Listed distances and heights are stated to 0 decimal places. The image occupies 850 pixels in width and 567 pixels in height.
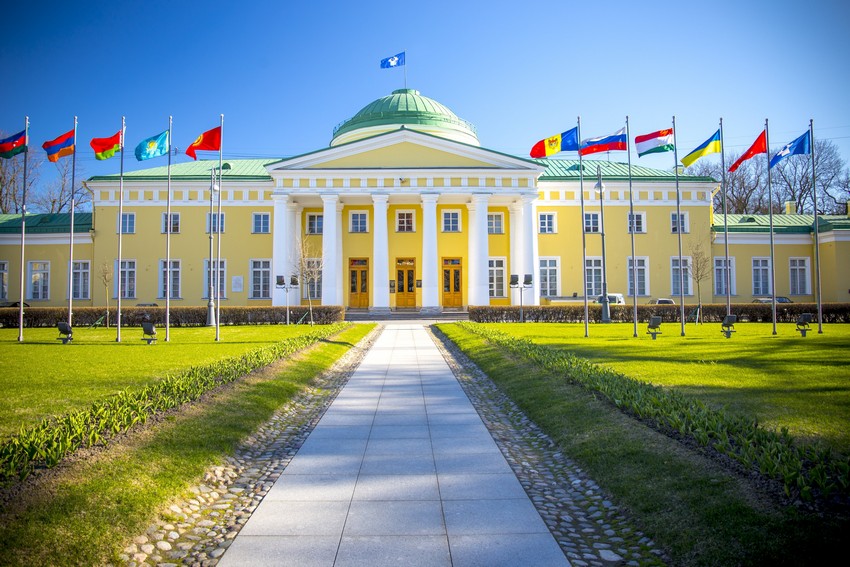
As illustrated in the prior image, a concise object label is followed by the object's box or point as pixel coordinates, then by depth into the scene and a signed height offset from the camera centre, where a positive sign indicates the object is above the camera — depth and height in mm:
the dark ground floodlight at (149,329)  18694 -763
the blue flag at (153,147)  18797 +5176
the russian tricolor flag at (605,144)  21422 +5728
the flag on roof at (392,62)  41000 +16921
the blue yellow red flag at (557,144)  22062 +6100
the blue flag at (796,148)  21406 +5478
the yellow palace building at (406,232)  38188 +4936
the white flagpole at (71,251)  20414 +2006
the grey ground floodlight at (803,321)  20453 -903
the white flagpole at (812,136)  21203 +5840
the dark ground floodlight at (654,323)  19312 -853
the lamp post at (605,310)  29156 -576
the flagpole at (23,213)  20750 +3376
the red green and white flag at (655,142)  21312 +5738
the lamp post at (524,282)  33625 +1053
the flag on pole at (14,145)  20688 +5771
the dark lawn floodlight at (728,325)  20297 -984
